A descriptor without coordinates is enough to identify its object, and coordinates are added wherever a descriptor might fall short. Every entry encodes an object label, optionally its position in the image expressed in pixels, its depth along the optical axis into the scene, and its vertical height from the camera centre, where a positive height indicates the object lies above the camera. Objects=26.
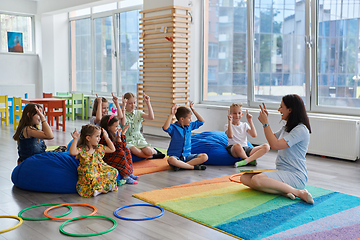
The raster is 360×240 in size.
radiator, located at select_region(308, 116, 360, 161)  5.19 -0.68
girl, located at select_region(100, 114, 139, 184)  3.86 -0.63
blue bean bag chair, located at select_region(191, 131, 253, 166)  4.83 -0.74
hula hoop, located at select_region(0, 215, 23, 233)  2.61 -0.95
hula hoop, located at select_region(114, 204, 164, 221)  2.82 -0.96
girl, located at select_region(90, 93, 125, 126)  4.62 -0.23
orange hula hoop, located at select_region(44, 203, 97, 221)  2.79 -0.95
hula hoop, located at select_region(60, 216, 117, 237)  2.52 -0.96
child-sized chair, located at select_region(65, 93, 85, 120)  9.74 -0.30
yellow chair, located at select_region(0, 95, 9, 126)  8.44 -0.36
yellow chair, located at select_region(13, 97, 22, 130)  8.17 -0.31
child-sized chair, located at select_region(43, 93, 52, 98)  9.87 -0.05
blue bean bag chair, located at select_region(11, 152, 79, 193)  3.52 -0.78
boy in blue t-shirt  4.50 -0.64
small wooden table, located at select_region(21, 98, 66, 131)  8.24 -0.22
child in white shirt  4.71 -0.67
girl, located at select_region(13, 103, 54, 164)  3.71 -0.38
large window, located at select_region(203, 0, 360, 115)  5.65 +0.68
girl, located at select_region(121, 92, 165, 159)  4.85 -0.51
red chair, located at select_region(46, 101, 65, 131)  8.23 -0.42
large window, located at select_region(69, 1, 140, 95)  9.37 +1.17
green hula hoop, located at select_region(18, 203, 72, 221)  2.81 -0.95
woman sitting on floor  3.19 -0.56
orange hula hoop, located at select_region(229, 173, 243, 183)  3.94 -0.96
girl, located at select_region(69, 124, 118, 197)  3.44 -0.69
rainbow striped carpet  2.62 -0.98
